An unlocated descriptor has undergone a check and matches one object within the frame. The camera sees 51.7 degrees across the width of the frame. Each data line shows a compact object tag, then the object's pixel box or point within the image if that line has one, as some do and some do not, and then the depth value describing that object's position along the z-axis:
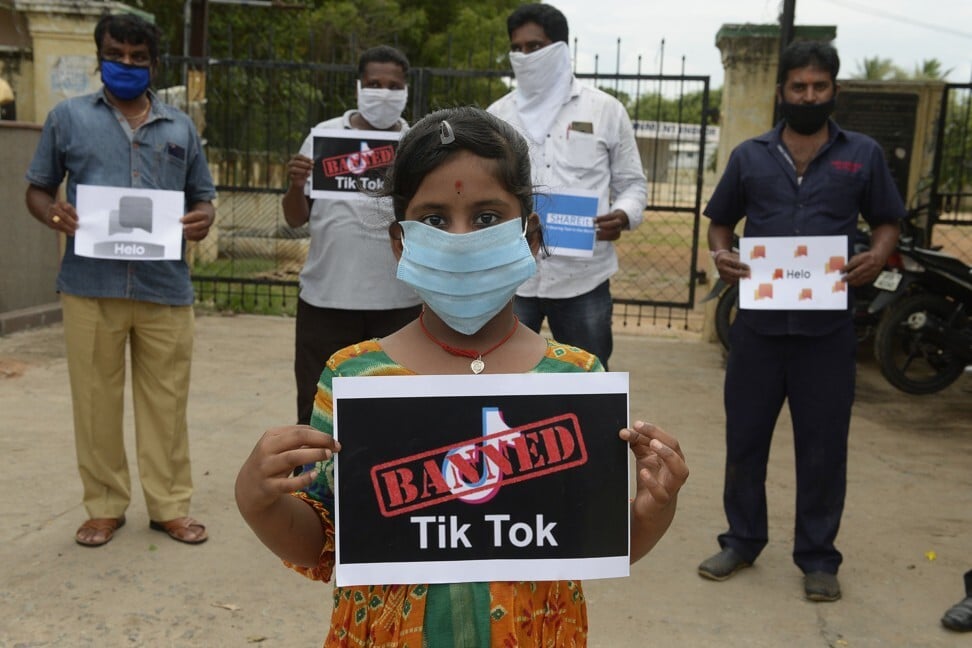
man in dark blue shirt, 3.70
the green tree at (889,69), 37.27
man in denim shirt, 3.83
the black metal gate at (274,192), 8.52
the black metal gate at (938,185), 7.57
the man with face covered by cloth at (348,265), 3.96
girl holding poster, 1.63
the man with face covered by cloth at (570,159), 3.93
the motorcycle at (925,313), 6.64
